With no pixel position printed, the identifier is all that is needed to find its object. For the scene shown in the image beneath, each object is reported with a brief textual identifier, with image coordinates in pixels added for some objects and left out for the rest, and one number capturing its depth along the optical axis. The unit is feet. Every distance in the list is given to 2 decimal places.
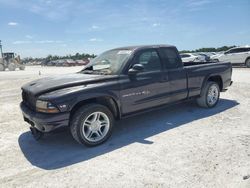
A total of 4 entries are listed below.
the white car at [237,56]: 50.78
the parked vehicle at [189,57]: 55.40
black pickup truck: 10.35
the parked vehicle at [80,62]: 130.36
